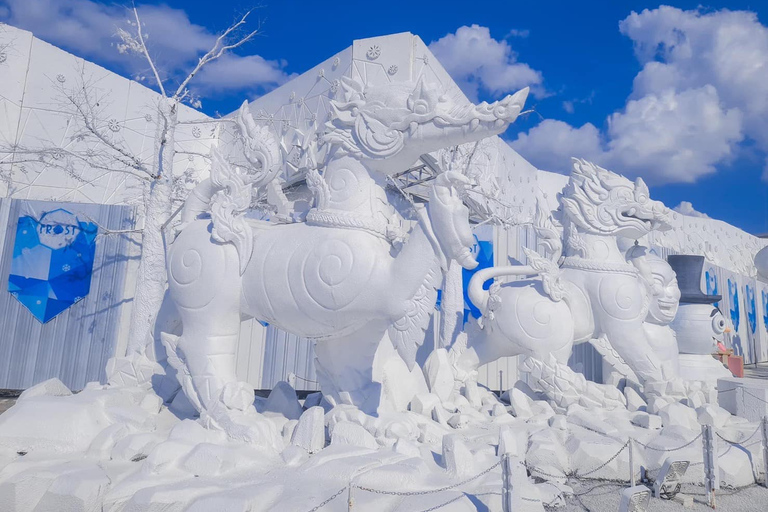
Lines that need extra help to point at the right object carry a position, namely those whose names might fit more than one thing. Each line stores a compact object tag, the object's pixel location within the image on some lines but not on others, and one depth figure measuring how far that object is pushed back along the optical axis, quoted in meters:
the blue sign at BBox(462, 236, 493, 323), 6.98
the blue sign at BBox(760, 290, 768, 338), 14.49
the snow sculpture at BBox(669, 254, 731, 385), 5.68
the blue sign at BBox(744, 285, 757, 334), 12.93
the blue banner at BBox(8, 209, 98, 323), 5.81
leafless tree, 5.36
